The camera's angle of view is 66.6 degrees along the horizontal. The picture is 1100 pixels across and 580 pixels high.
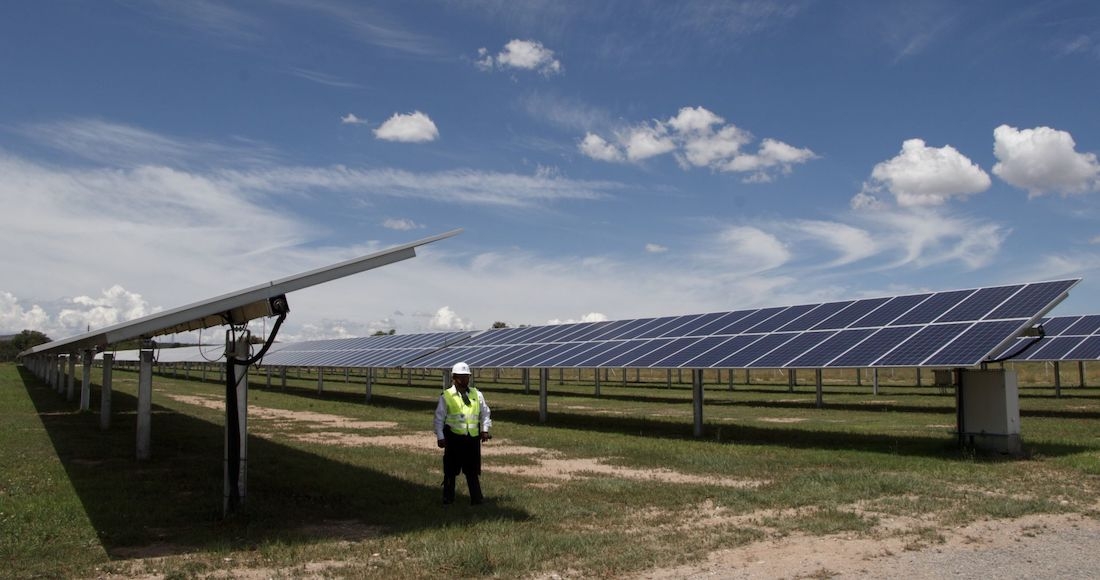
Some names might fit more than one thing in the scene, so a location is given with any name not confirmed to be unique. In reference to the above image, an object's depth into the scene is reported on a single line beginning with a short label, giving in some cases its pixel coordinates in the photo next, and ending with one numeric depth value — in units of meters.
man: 10.72
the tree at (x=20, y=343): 141.57
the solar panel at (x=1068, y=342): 29.83
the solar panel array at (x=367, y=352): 38.09
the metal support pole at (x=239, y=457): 10.14
